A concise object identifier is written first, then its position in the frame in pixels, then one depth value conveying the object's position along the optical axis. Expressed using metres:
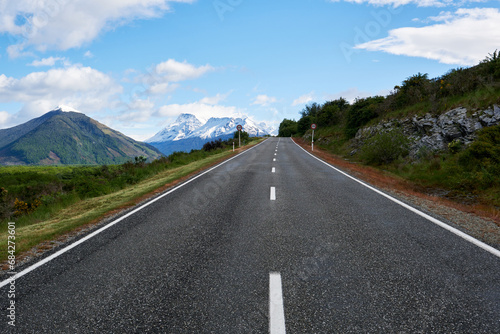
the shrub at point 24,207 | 11.11
